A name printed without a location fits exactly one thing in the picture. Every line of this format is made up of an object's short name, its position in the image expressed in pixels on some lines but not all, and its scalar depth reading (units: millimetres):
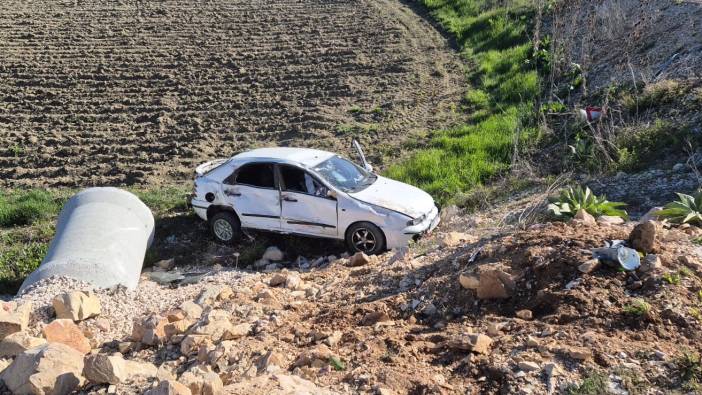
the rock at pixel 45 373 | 5523
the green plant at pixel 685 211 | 7754
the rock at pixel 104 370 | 5484
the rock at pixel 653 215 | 8073
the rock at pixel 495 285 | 6477
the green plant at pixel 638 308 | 5641
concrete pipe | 8469
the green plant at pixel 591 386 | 4836
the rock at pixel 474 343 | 5531
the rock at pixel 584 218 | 7582
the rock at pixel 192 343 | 6301
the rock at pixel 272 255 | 10805
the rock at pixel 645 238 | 6419
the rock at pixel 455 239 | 8859
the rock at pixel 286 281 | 8516
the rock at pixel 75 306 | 7293
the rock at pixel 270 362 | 5637
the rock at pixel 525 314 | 6062
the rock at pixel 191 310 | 7133
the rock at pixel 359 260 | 9453
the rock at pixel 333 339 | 6098
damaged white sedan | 10336
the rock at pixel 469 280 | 6582
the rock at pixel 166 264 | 10820
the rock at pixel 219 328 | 6430
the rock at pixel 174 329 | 6613
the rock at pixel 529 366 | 5123
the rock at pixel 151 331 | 6621
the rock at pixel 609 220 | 7801
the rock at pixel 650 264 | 6113
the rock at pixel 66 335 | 6633
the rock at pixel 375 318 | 6656
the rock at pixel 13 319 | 6902
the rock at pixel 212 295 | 7958
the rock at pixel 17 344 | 6439
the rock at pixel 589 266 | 6238
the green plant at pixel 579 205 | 8312
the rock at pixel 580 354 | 5180
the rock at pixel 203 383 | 5035
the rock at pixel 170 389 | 4781
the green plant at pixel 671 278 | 5941
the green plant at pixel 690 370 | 4793
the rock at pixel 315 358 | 5660
